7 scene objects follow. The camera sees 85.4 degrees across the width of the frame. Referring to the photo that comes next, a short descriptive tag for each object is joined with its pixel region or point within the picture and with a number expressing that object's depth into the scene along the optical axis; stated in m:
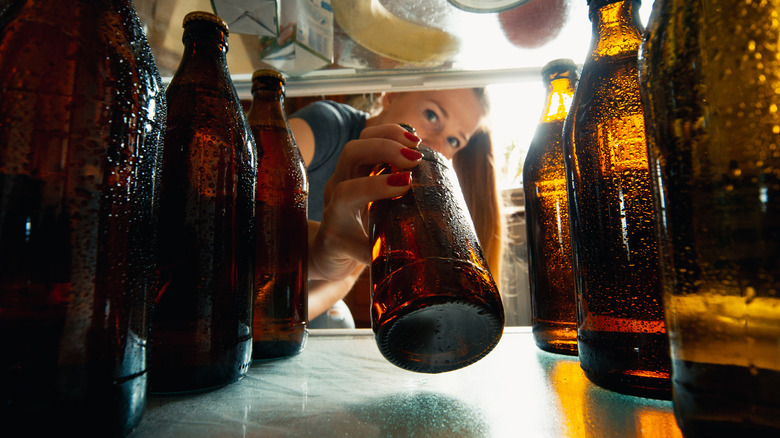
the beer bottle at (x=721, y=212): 0.19
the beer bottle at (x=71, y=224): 0.22
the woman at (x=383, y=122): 1.30
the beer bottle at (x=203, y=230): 0.33
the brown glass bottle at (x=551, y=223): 0.52
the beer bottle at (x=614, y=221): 0.32
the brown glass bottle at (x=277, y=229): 0.51
